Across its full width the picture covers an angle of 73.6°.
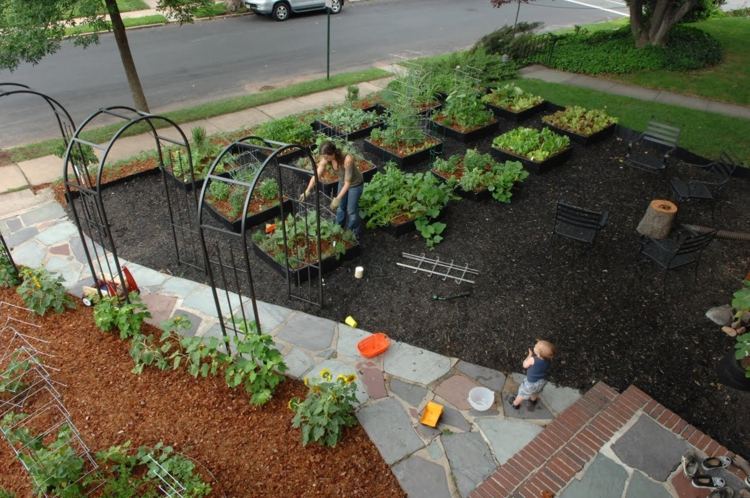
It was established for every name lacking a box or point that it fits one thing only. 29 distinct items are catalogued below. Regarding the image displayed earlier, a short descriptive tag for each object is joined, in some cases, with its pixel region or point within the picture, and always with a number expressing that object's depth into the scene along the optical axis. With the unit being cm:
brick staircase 410
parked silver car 1878
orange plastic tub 533
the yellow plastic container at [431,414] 459
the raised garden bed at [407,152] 873
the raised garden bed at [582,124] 957
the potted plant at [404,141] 882
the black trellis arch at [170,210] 512
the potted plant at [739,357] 426
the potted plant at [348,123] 970
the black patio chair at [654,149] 872
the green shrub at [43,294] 562
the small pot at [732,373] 491
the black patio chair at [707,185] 766
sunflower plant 429
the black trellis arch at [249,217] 556
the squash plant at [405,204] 709
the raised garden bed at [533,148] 864
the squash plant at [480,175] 784
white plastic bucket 476
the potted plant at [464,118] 977
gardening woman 607
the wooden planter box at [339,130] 970
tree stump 689
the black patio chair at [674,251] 598
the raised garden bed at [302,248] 629
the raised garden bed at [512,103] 1057
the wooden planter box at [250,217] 711
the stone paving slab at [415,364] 514
